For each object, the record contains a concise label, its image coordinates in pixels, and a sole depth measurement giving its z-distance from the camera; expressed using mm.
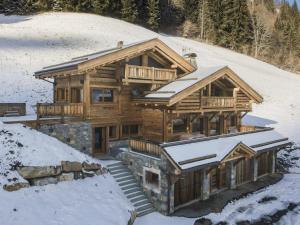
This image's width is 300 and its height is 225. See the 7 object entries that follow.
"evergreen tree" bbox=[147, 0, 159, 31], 65250
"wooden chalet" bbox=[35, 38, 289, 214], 19250
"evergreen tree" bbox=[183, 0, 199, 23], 75188
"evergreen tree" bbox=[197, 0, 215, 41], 72375
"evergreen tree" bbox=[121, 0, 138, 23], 62662
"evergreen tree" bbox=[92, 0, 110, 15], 60938
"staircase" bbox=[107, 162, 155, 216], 18203
